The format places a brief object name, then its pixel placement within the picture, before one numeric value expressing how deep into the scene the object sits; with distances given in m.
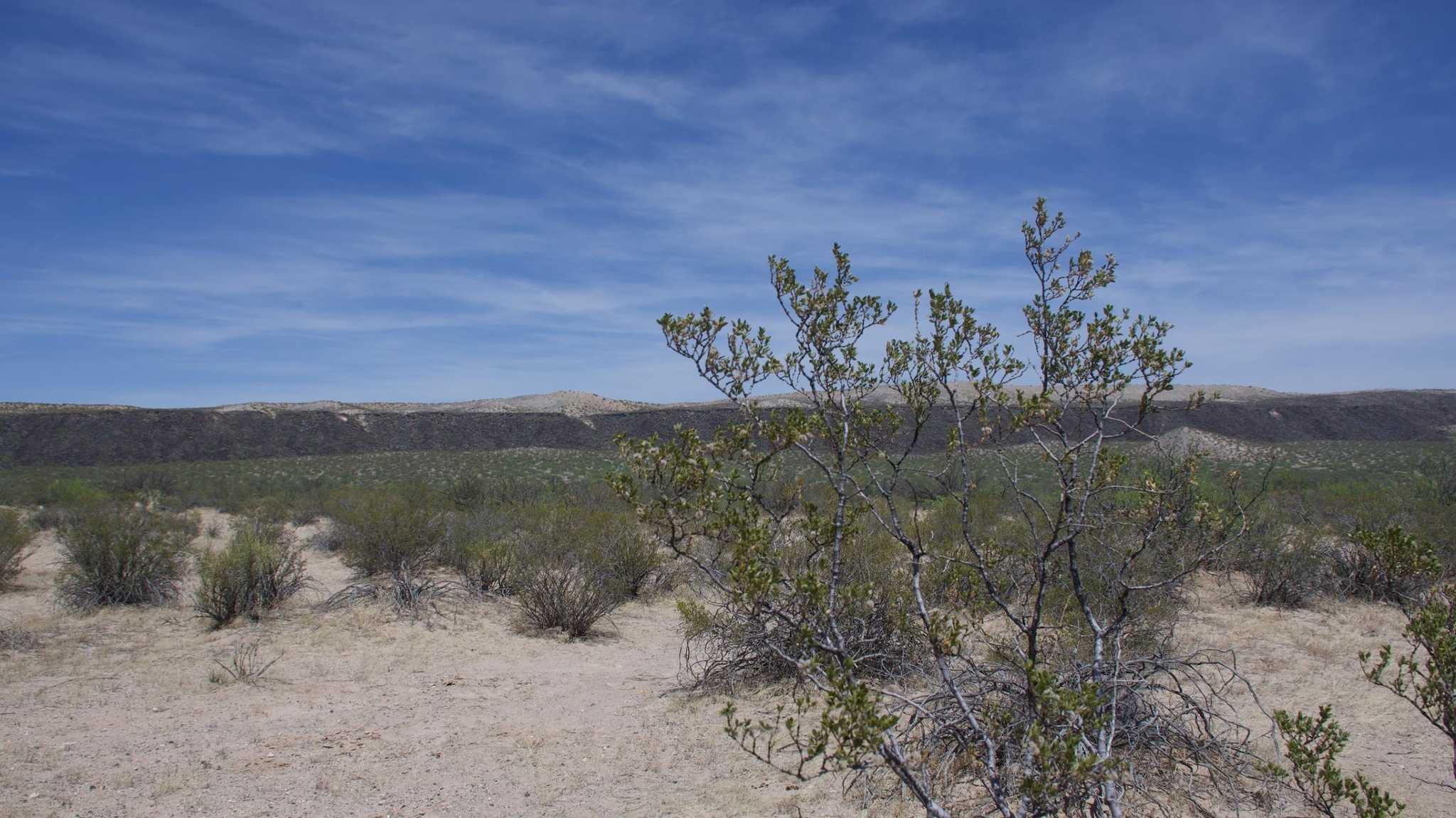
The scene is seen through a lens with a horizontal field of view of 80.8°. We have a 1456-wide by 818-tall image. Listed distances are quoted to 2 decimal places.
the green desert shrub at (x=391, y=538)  11.11
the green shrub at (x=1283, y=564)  10.30
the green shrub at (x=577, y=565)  9.66
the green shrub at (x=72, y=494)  18.16
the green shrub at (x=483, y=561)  11.23
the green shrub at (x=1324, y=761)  2.75
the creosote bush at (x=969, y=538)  3.10
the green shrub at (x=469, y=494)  18.23
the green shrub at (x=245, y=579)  9.27
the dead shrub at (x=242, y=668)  7.29
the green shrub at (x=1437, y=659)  3.06
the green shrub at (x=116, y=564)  9.98
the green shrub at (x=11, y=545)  10.86
